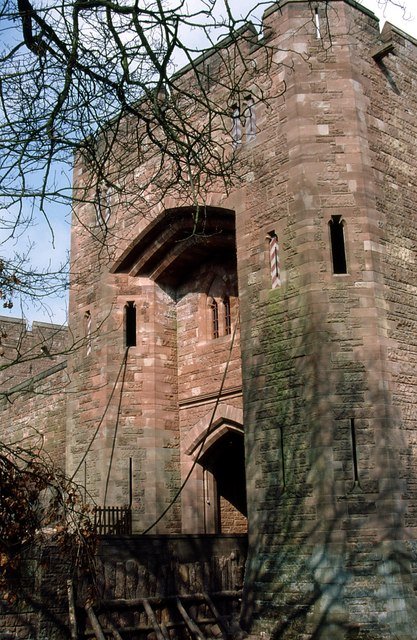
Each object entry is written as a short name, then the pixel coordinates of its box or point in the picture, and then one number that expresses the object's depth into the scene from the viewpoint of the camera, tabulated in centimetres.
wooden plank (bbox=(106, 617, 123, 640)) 983
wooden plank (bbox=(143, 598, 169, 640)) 1010
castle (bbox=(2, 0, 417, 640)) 1021
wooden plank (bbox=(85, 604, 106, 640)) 963
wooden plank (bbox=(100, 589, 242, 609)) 1026
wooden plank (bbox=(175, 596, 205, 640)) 1030
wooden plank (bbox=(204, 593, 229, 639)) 1088
